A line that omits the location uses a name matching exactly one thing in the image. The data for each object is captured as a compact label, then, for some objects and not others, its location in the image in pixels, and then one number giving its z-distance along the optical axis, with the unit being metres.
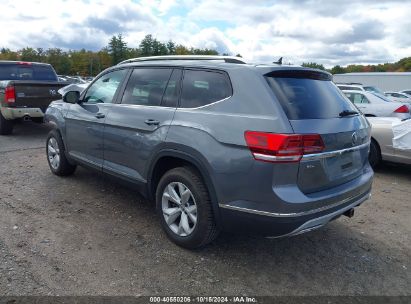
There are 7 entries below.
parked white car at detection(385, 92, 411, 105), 25.57
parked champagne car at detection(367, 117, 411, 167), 6.35
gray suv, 2.96
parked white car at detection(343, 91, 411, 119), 11.18
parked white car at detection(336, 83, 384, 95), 15.08
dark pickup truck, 8.94
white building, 47.25
